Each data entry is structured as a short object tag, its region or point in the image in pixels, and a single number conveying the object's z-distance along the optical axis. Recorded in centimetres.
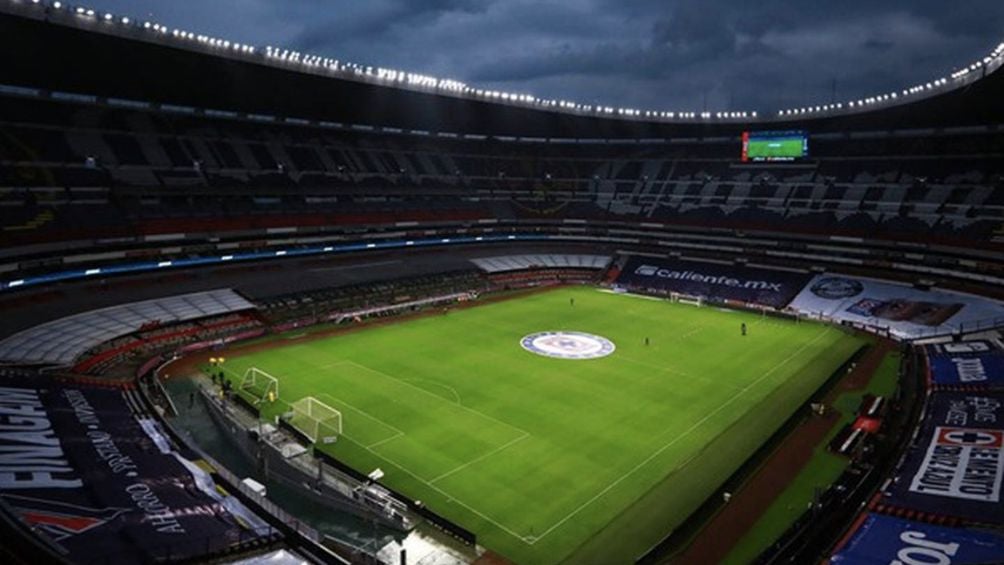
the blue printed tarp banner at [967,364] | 2912
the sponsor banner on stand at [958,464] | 1803
